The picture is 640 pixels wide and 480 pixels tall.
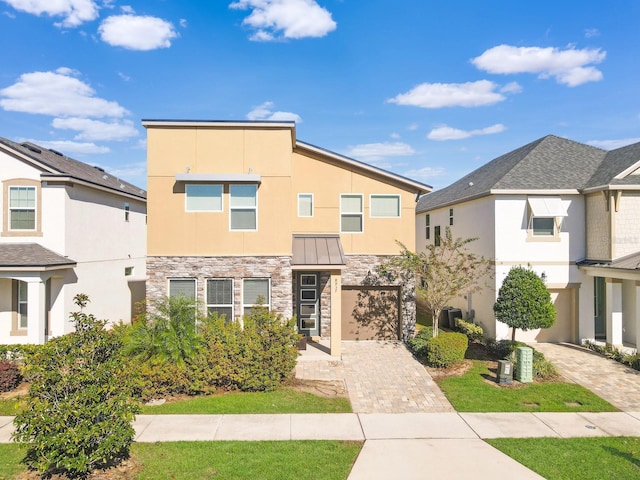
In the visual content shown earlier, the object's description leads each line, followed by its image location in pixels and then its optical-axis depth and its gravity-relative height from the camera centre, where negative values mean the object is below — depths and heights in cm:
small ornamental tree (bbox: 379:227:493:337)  1395 -111
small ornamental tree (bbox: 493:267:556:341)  1354 -210
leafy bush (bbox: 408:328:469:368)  1227 -334
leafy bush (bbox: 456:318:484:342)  1584 -356
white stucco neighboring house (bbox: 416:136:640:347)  1438 +25
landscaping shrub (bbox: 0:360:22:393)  1074 -367
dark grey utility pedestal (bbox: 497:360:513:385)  1114 -366
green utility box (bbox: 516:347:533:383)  1134 -353
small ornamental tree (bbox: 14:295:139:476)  607 -261
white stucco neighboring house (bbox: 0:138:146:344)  1298 +5
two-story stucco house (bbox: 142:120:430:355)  1307 +85
